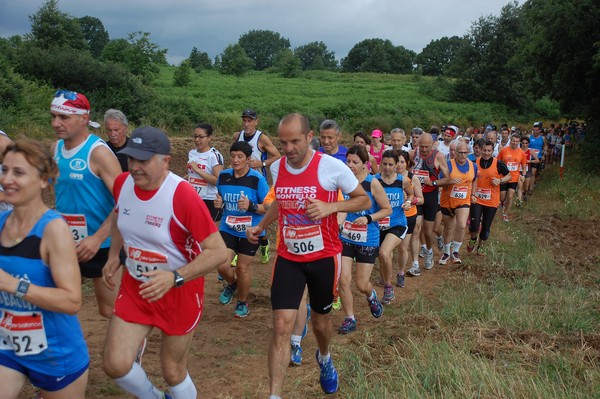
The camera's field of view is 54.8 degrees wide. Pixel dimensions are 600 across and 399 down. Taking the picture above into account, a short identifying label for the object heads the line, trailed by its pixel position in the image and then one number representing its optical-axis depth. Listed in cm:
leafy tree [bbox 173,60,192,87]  3600
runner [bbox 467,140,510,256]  1072
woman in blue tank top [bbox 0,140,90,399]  315
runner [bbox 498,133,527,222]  1457
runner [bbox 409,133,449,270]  981
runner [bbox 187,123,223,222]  872
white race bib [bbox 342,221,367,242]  689
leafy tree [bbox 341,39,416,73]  9088
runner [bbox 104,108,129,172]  696
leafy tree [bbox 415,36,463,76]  9882
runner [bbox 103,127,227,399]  375
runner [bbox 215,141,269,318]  710
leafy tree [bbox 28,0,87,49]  2708
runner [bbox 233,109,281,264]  954
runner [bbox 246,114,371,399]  462
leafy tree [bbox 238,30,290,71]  12482
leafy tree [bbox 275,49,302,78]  6059
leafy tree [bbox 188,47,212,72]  7451
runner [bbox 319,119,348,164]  764
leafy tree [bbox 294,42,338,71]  11538
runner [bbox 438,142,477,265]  1015
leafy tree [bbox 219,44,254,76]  5816
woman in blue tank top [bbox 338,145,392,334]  666
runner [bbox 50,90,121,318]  479
